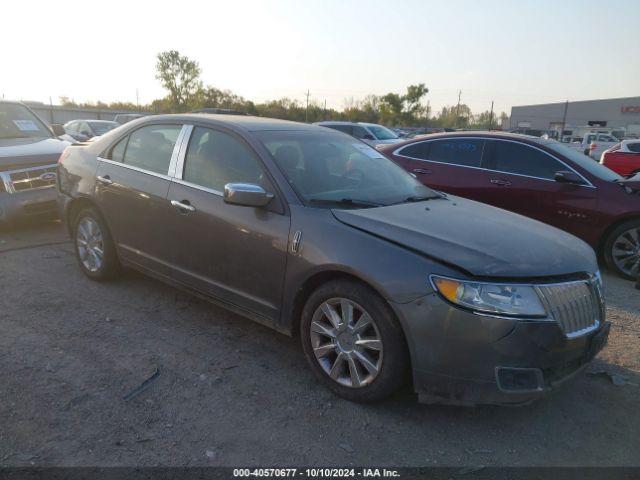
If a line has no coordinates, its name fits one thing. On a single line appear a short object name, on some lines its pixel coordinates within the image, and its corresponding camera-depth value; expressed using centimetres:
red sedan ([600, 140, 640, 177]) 1527
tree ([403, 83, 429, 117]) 7106
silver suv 642
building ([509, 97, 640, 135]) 6272
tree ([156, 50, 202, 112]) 6838
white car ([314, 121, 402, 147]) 1745
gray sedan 276
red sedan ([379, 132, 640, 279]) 622
